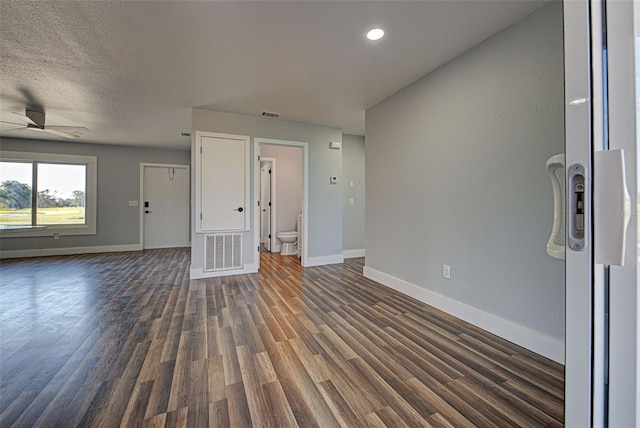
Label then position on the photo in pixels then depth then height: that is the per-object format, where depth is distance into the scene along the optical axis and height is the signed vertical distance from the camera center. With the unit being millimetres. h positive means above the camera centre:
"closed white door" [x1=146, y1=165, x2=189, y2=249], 6254 +218
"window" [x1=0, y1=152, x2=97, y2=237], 5023 +416
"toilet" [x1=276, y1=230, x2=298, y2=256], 5363 -541
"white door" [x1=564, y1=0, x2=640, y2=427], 481 -37
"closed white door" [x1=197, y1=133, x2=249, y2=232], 3766 +453
